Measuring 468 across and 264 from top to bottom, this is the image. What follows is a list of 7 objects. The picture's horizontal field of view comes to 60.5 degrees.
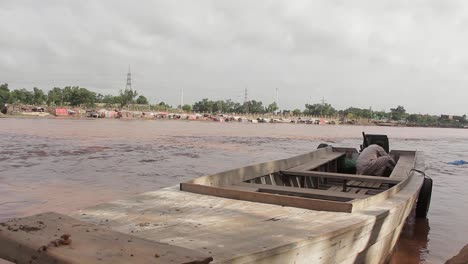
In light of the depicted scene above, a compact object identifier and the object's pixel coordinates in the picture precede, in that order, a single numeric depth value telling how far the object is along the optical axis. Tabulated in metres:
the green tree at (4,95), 71.84
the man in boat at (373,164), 7.75
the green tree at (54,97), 81.94
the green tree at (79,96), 82.25
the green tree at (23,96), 77.88
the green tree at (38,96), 80.06
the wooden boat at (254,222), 2.42
